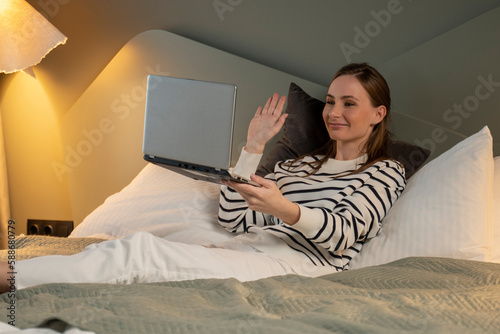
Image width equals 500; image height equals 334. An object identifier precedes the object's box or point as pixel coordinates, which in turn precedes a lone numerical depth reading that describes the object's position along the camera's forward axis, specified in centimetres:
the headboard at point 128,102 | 216
